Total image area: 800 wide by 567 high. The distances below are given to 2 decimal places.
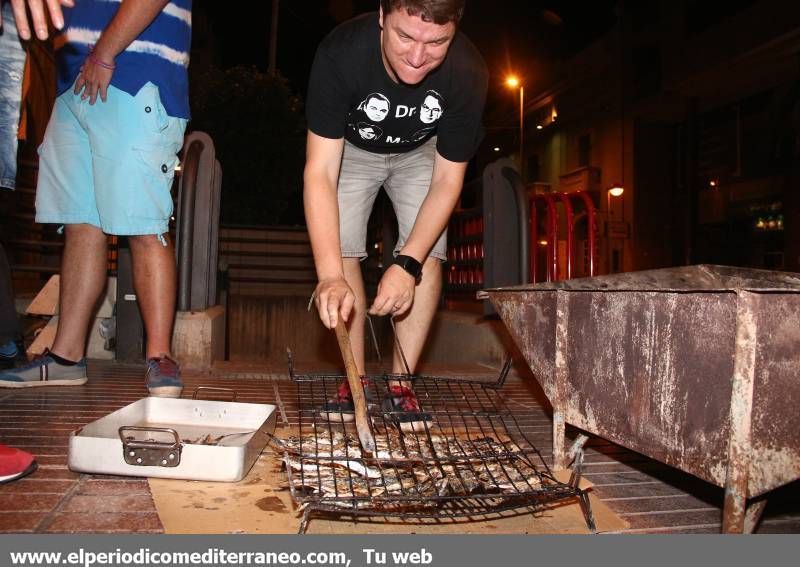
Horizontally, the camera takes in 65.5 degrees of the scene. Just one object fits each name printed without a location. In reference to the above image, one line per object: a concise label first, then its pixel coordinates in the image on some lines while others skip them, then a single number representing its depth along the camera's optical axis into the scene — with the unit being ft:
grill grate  4.72
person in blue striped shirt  9.28
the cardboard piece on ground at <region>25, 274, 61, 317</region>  14.57
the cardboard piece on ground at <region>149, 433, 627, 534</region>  5.09
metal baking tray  5.95
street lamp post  77.22
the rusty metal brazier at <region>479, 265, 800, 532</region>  4.44
